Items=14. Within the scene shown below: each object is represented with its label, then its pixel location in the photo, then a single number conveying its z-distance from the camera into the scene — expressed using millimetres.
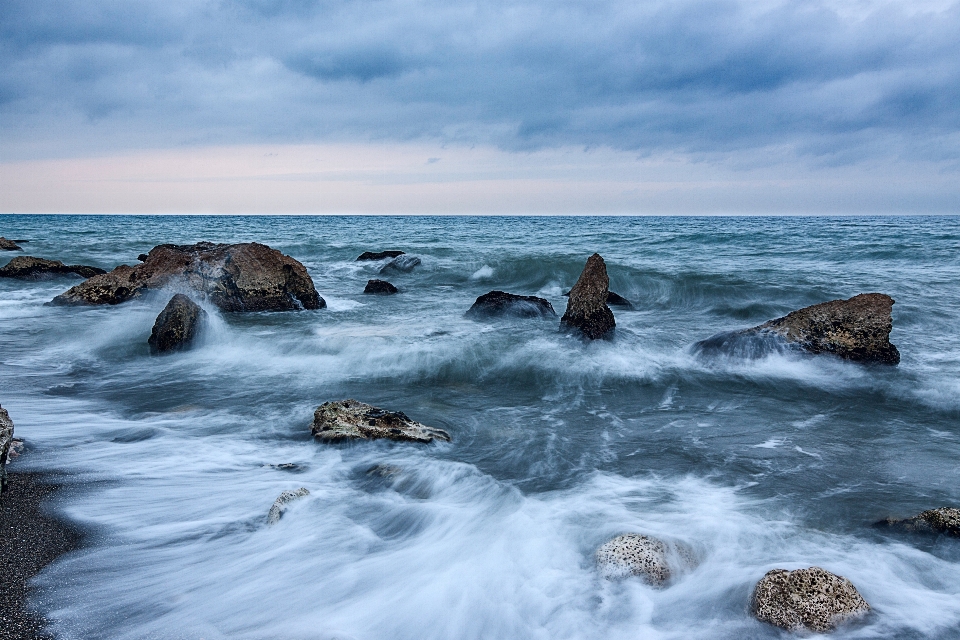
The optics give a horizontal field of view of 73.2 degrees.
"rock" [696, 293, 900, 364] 7672
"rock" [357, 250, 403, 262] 23094
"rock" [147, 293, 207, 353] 8312
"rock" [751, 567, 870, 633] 2840
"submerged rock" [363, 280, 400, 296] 14852
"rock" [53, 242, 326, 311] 10914
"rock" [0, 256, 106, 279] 15672
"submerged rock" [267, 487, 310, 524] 3895
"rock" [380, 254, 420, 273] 20562
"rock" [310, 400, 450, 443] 5098
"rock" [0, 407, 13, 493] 3545
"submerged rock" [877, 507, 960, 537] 3695
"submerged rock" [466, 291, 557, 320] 10984
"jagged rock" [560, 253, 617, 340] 9016
